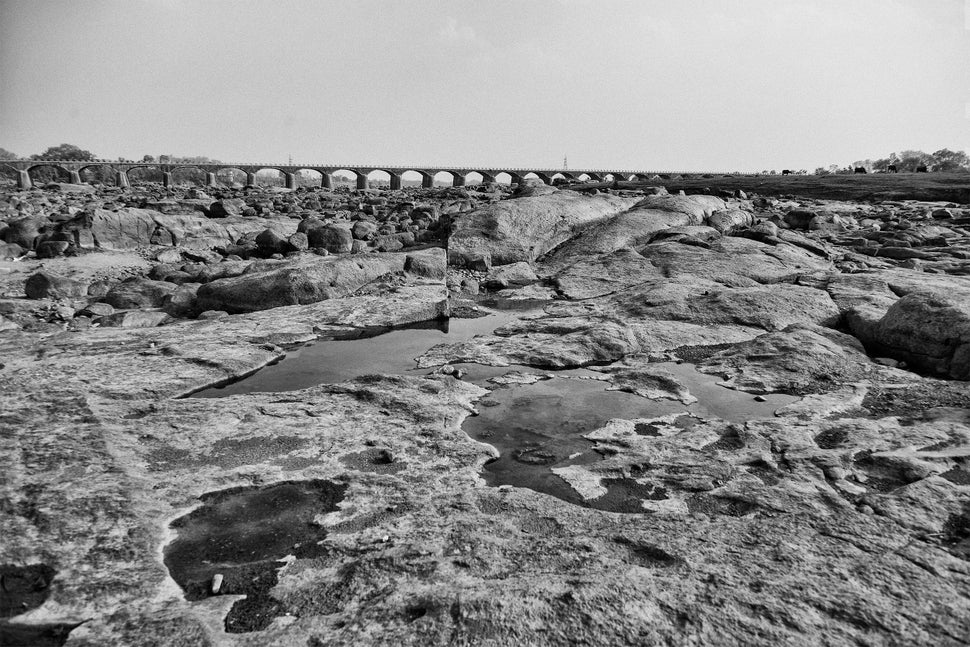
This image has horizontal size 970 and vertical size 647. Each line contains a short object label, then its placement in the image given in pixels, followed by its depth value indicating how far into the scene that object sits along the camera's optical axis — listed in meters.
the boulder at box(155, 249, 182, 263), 14.94
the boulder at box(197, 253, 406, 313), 10.20
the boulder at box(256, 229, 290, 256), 15.63
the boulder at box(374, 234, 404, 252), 15.97
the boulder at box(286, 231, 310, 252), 15.68
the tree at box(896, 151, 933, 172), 109.75
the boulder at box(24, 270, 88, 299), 10.81
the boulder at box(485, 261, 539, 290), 12.75
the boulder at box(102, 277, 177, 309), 10.45
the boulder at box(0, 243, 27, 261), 13.88
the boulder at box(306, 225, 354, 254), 16.05
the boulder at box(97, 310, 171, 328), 9.30
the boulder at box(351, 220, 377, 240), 18.47
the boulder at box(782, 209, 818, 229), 21.23
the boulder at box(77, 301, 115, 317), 9.79
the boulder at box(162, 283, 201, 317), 10.27
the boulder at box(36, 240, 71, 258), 14.03
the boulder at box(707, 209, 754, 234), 17.01
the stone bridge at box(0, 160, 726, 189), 76.38
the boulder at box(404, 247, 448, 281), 12.09
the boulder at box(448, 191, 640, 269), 14.53
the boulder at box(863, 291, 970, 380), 7.04
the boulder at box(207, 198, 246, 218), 21.20
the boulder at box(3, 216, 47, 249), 15.05
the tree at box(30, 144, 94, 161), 125.78
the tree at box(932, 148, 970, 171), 112.03
